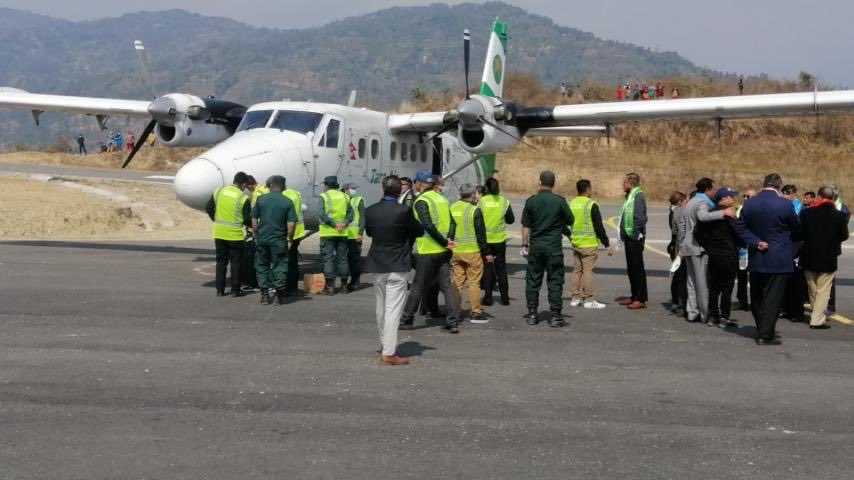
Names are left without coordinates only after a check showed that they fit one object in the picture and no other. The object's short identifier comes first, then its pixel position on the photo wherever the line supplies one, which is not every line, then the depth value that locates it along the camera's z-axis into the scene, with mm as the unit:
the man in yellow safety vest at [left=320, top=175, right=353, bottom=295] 15618
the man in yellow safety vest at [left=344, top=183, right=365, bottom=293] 15898
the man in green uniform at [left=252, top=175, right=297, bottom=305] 14383
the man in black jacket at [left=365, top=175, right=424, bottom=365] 10258
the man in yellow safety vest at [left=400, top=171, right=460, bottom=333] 12203
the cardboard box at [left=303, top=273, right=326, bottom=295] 15891
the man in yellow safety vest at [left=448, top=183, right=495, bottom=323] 13094
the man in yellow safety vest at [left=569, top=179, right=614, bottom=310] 14305
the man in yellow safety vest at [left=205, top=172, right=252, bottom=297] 15062
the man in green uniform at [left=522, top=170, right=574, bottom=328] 12891
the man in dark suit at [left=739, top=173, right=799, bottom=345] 11898
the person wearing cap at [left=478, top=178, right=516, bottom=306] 14766
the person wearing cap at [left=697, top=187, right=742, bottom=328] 13039
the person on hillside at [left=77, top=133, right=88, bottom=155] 69000
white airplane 17359
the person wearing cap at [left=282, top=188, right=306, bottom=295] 15391
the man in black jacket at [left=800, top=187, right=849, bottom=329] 13156
